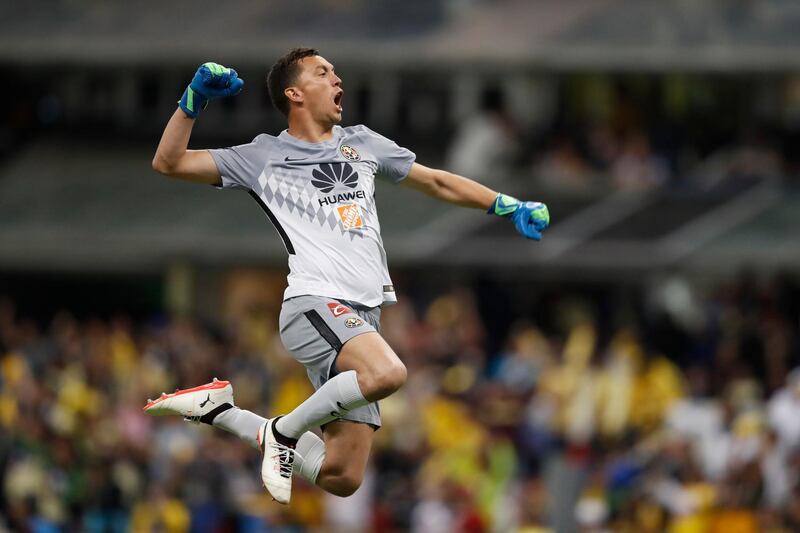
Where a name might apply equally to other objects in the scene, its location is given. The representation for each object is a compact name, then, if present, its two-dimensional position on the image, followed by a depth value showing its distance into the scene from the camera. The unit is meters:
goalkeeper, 18.80
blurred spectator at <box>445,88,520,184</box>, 44.53
